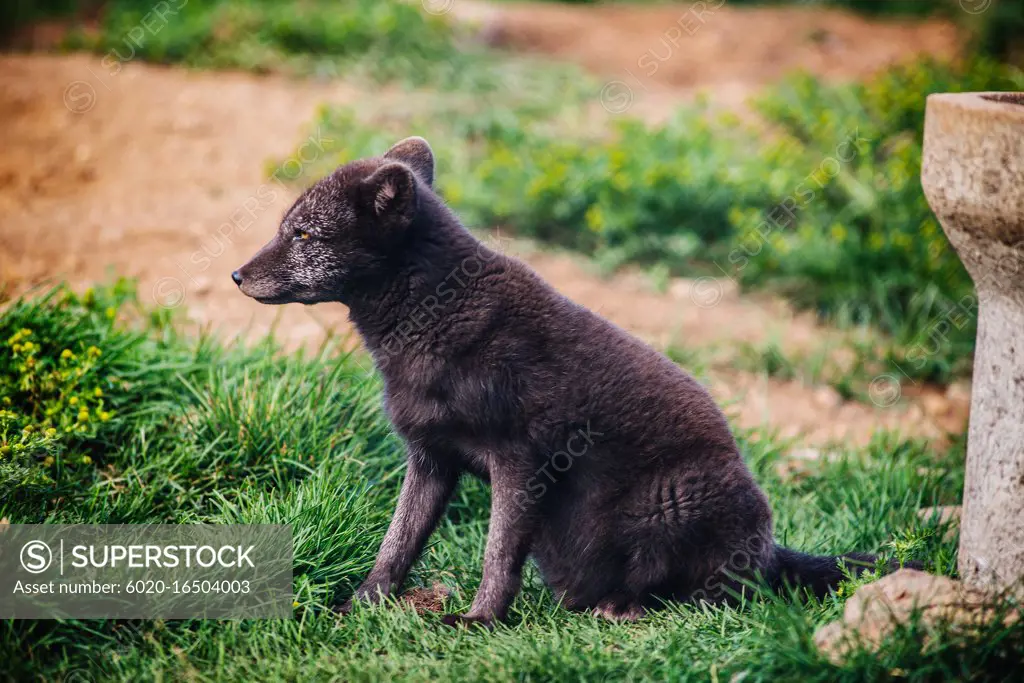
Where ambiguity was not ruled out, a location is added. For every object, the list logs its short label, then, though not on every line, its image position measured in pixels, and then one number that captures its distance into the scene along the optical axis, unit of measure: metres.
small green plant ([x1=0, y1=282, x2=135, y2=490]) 7.69
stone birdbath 6.03
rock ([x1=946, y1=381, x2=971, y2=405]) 12.80
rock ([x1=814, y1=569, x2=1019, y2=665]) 6.08
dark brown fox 7.12
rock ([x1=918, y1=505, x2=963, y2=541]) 8.46
